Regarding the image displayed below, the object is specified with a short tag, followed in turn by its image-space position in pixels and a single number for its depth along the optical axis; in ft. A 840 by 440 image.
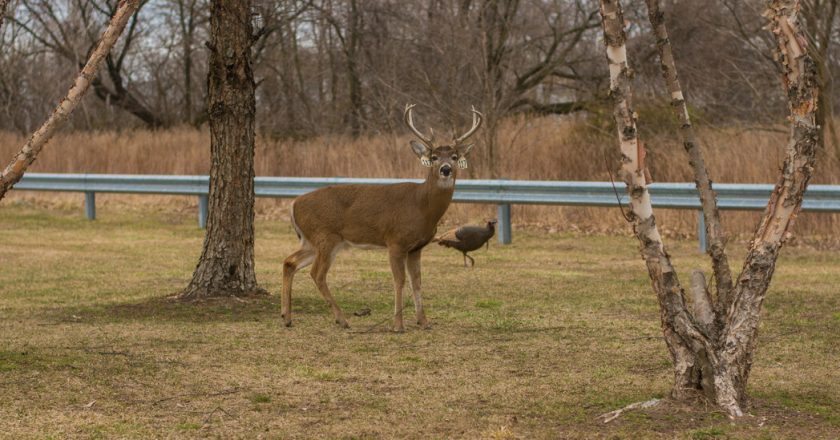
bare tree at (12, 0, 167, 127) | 116.67
